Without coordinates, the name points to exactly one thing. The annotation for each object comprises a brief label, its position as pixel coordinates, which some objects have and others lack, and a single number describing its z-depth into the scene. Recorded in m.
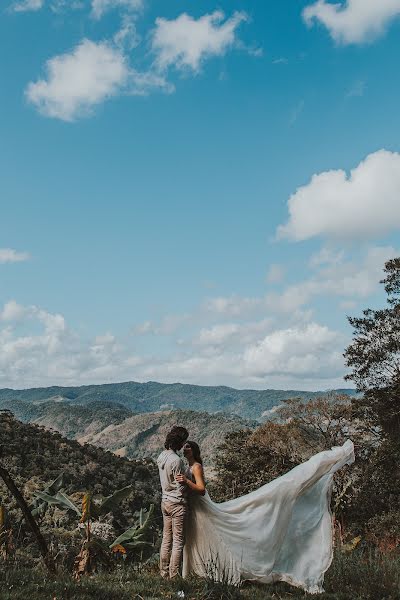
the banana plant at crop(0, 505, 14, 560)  6.92
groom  6.30
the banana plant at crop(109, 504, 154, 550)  7.94
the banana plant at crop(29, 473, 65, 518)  8.10
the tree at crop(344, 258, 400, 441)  21.20
